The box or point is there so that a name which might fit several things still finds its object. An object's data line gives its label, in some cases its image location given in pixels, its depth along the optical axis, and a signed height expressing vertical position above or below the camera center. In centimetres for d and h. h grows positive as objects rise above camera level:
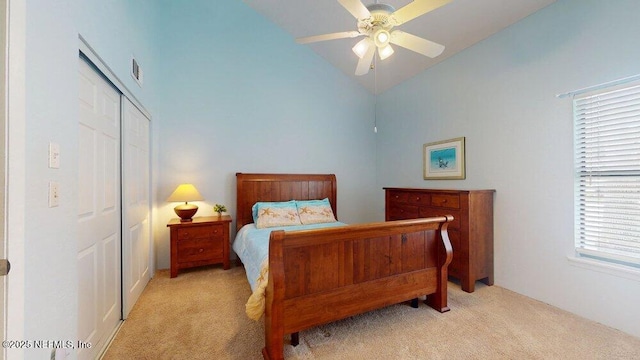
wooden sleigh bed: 162 -72
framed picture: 313 +27
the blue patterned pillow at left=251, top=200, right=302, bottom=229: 326 -48
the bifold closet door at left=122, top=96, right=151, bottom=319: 215 -25
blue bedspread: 217 -70
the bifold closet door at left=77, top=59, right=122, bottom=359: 150 -23
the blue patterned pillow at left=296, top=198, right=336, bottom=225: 346 -47
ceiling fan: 163 +110
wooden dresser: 261 -55
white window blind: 190 +5
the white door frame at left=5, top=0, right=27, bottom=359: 94 +5
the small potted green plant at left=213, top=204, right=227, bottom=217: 348 -42
